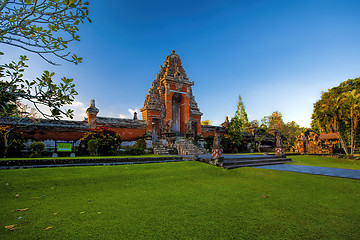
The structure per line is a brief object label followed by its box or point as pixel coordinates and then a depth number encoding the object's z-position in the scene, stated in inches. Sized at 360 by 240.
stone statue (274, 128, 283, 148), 517.1
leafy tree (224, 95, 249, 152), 792.0
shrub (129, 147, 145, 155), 571.0
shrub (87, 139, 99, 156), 499.8
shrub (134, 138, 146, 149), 653.9
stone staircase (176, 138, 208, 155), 625.6
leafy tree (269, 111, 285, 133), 1444.4
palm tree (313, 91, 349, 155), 651.5
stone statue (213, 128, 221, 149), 368.8
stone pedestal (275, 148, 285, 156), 508.2
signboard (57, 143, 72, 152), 476.4
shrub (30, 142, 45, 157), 441.4
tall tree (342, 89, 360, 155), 592.2
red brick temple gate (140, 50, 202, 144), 713.6
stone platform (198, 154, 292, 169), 350.7
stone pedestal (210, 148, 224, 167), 347.3
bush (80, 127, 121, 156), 522.9
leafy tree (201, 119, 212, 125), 2084.2
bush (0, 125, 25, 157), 420.9
